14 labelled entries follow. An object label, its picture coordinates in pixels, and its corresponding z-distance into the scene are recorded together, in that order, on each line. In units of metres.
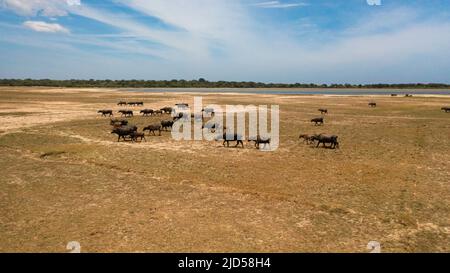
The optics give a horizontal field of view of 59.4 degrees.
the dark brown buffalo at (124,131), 27.53
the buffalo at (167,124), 31.86
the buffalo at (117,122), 33.36
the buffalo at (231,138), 25.48
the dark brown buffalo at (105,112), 41.93
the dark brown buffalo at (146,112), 43.14
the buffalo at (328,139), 24.91
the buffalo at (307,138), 26.27
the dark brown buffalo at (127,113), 42.28
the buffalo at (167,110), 45.17
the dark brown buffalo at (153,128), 30.12
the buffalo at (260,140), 24.52
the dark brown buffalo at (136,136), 26.88
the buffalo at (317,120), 36.05
